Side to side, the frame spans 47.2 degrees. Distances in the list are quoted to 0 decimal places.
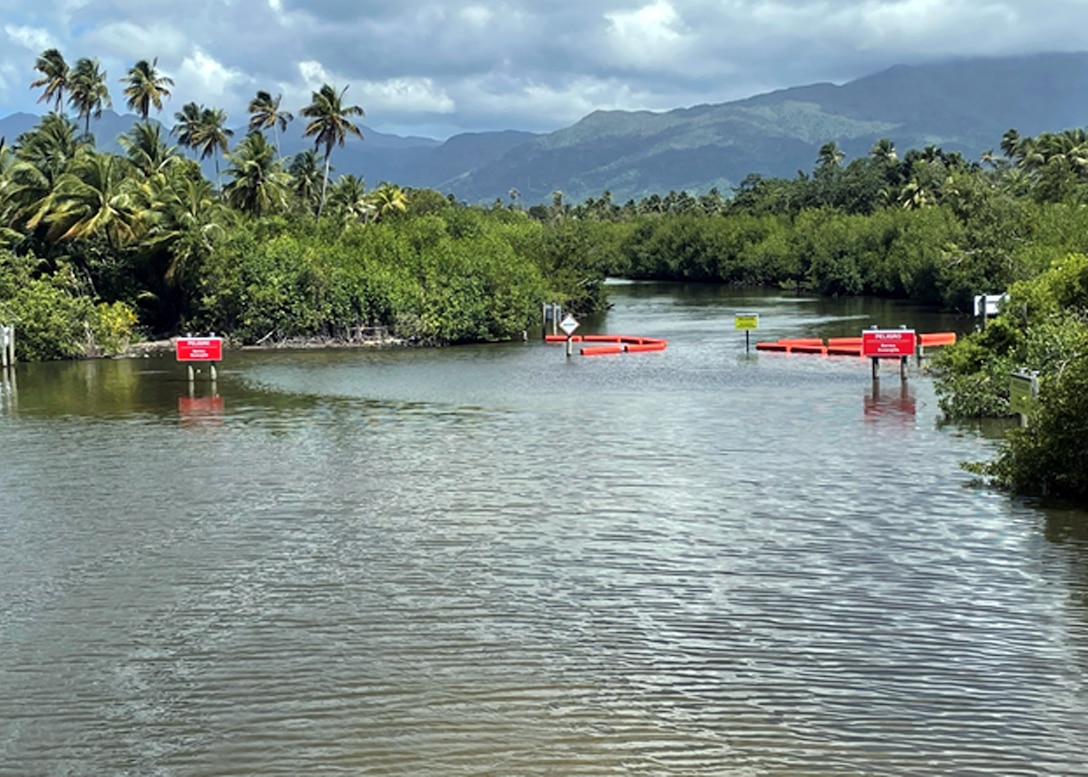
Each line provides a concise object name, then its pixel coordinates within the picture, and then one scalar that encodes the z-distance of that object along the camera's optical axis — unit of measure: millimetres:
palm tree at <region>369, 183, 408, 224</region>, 99750
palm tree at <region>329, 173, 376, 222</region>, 91125
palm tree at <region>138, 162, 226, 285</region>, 59219
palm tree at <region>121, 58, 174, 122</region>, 84875
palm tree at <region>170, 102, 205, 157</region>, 91275
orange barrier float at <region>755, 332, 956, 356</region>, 48750
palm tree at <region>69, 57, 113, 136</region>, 83250
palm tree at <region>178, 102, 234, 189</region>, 88188
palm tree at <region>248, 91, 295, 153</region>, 87438
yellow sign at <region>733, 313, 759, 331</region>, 50031
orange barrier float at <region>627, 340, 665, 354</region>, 52469
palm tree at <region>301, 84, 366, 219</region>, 80500
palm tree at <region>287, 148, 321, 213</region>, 96500
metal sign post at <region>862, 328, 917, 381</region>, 38969
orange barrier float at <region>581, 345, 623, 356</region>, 51594
